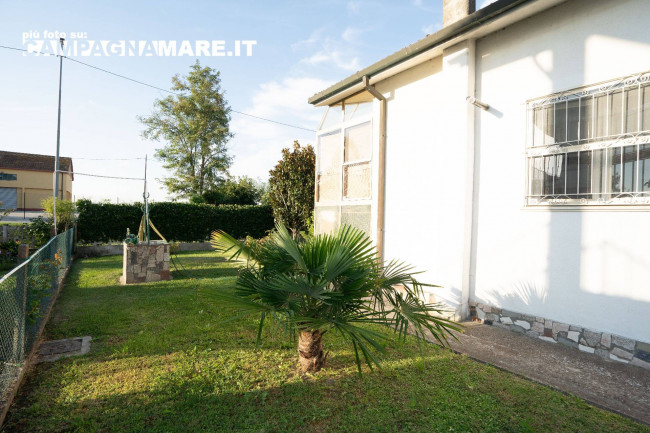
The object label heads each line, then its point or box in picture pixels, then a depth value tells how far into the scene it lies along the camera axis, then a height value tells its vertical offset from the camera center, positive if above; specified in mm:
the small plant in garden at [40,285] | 4461 -1166
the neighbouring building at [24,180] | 37594 +3266
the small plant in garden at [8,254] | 10383 -1428
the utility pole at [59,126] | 16328 +3950
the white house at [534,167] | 3891 +819
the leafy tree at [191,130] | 28719 +7029
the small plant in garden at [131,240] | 8711 -719
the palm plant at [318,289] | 2883 -637
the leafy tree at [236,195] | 23812 +1440
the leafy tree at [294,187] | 13367 +1216
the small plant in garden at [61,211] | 11961 -47
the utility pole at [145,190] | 9141 +639
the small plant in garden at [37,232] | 11498 -758
